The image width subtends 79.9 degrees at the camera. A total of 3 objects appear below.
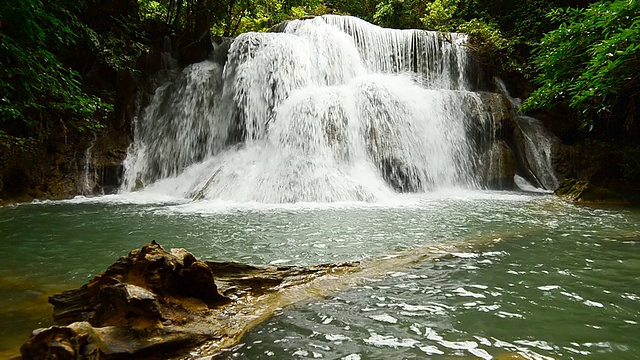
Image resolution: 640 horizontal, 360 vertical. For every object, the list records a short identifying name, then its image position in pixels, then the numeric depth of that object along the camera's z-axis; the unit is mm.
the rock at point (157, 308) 1983
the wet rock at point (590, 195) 9648
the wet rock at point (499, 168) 12891
